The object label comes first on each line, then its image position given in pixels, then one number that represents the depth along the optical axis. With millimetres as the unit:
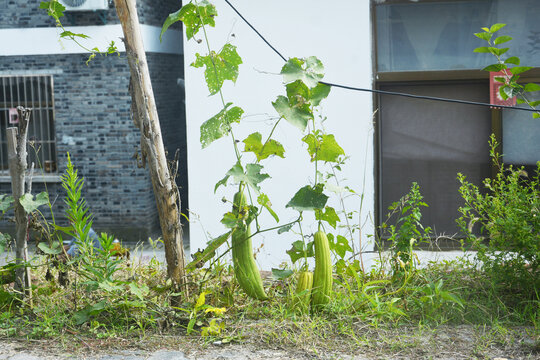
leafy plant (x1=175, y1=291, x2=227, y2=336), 3803
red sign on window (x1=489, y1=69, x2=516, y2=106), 7234
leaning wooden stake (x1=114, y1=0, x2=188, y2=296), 4117
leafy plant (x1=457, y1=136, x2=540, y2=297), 4086
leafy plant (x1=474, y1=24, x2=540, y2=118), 3998
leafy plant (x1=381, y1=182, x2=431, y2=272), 4387
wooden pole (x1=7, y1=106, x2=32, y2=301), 4203
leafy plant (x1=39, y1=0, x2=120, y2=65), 4395
